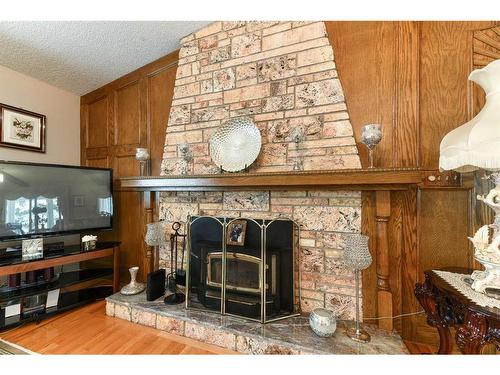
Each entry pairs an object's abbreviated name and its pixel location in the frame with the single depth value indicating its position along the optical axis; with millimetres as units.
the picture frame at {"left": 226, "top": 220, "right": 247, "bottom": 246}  1765
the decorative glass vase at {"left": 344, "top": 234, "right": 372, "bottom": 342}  1363
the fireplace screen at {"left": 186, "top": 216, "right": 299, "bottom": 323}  1653
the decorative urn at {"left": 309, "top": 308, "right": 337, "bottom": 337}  1407
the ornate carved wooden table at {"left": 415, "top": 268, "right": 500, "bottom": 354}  912
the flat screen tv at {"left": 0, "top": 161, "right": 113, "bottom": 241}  1830
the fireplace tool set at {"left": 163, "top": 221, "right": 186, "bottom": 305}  1891
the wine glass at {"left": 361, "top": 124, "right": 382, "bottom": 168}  1416
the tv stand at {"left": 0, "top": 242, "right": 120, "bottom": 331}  1720
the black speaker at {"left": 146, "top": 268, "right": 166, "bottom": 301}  1902
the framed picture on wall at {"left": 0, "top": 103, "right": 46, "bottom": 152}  2148
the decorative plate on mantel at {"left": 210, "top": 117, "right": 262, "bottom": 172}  1814
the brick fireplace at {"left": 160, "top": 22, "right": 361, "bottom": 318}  1633
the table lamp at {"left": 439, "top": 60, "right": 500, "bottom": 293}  977
